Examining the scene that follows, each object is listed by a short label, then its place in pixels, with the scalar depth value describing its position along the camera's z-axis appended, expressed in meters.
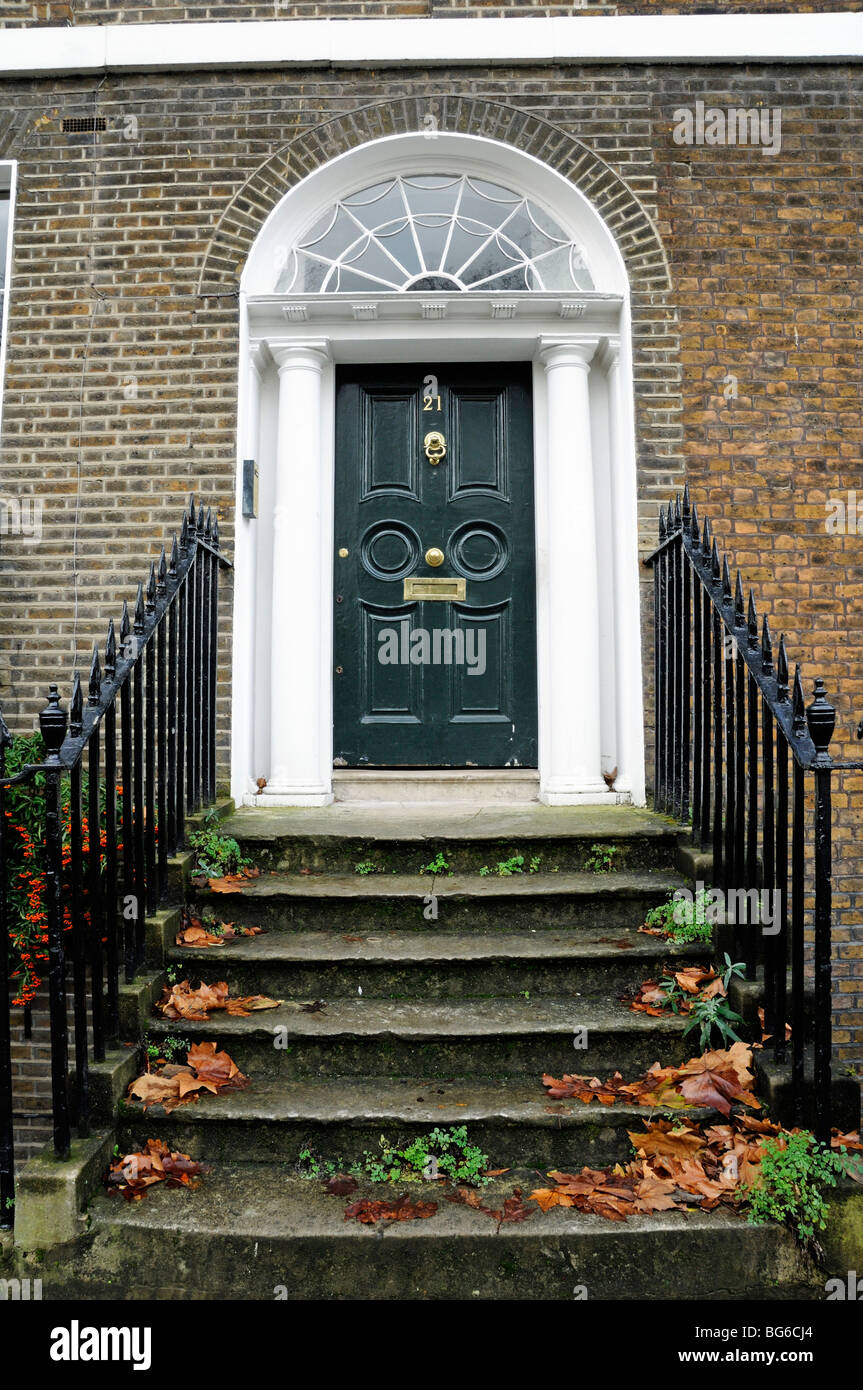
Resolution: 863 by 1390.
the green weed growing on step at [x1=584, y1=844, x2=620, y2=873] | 3.90
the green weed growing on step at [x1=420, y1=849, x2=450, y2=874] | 3.89
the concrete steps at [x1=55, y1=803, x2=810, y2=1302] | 2.40
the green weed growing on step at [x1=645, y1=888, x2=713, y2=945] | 3.41
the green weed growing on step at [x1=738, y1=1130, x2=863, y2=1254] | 2.45
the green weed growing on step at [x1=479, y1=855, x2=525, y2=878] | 3.87
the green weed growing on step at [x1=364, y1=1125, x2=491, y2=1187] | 2.66
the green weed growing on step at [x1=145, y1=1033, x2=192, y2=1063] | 3.05
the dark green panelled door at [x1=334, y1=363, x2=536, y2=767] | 5.36
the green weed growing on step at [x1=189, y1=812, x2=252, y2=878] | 3.83
